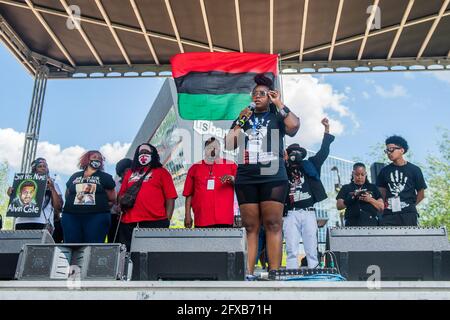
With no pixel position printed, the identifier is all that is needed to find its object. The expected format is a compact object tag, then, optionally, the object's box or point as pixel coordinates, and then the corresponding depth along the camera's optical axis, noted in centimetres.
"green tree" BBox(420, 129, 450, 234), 2319
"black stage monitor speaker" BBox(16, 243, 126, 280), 251
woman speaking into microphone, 349
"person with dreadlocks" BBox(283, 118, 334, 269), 477
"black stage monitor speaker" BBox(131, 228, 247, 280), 284
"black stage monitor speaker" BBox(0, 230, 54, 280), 295
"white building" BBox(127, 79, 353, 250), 4506
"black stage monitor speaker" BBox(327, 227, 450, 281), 283
